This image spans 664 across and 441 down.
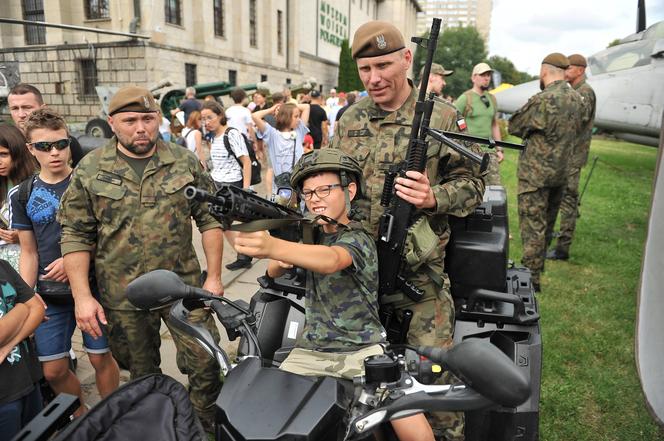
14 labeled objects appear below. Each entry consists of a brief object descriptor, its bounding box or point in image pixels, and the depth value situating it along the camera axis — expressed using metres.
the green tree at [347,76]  47.44
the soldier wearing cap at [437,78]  6.91
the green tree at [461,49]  83.62
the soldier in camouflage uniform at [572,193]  6.53
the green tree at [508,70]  88.69
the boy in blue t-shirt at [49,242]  2.85
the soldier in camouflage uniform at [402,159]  2.47
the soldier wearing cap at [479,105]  6.70
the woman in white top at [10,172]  3.00
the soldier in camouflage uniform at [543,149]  5.22
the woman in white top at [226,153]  6.31
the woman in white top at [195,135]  7.67
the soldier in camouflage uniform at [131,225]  2.72
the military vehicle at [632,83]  7.74
